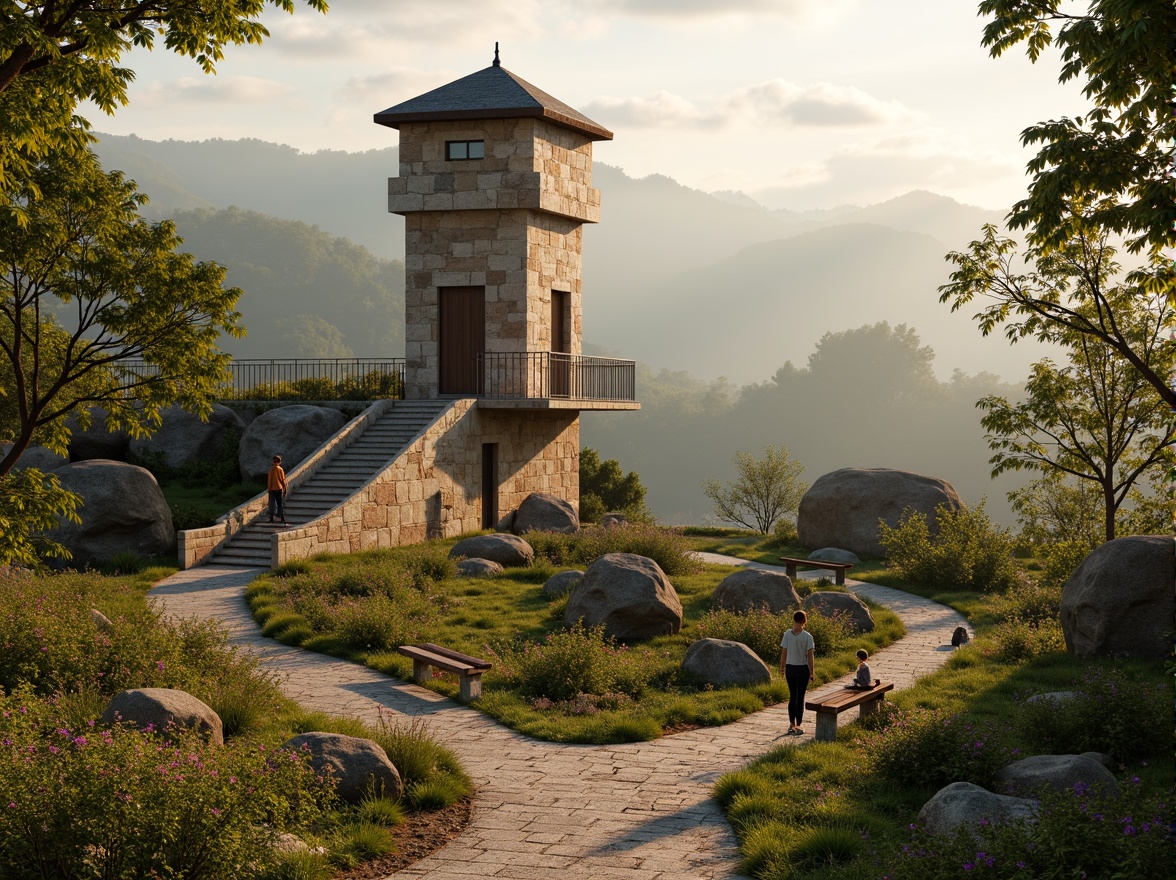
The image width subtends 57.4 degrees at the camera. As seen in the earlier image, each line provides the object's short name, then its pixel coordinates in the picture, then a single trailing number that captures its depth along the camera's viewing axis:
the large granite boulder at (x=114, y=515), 20.67
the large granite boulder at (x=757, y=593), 16.00
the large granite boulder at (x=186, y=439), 26.91
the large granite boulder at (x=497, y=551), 21.38
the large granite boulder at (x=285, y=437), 26.27
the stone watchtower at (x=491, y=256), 27.75
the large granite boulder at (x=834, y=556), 23.97
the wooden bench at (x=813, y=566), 20.91
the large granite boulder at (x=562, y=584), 17.94
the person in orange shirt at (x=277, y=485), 22.44
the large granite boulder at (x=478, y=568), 20.05
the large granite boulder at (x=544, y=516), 27.44
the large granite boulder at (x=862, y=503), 25.59
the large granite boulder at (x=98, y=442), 26.56
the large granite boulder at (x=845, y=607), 16.06
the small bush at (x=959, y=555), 20.81
